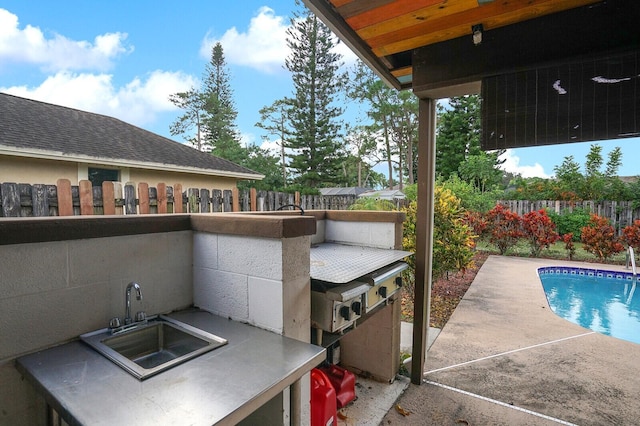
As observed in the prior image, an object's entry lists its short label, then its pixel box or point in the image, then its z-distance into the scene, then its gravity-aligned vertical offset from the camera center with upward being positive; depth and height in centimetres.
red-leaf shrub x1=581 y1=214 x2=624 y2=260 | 722 -100
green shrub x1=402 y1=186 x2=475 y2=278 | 488 -54
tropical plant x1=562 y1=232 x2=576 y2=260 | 764 -116
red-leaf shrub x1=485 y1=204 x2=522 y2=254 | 814 -80
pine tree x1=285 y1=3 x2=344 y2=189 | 1636 +511
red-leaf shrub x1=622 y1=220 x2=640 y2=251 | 711 -88
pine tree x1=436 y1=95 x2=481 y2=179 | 1702 +347
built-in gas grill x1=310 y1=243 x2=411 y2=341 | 161 -49
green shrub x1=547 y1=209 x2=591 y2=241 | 971 -74
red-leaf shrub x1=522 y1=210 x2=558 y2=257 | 796 -83
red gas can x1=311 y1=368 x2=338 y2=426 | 181 -118
